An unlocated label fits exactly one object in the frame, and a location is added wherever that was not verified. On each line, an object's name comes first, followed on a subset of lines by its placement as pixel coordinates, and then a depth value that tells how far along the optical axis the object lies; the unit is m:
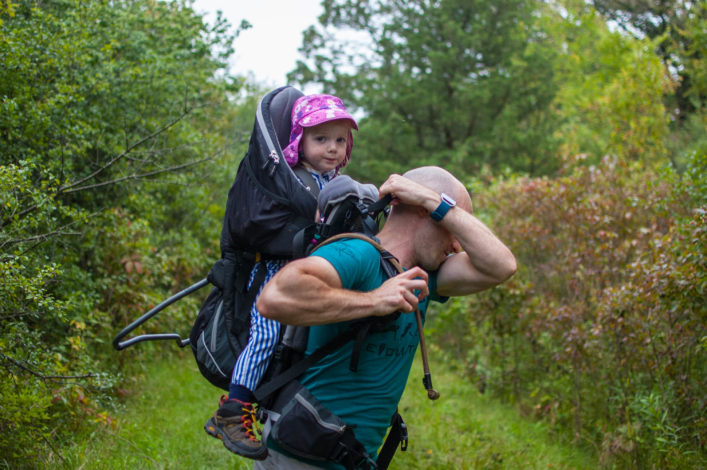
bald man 2.23
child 2.73
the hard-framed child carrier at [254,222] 2.77
